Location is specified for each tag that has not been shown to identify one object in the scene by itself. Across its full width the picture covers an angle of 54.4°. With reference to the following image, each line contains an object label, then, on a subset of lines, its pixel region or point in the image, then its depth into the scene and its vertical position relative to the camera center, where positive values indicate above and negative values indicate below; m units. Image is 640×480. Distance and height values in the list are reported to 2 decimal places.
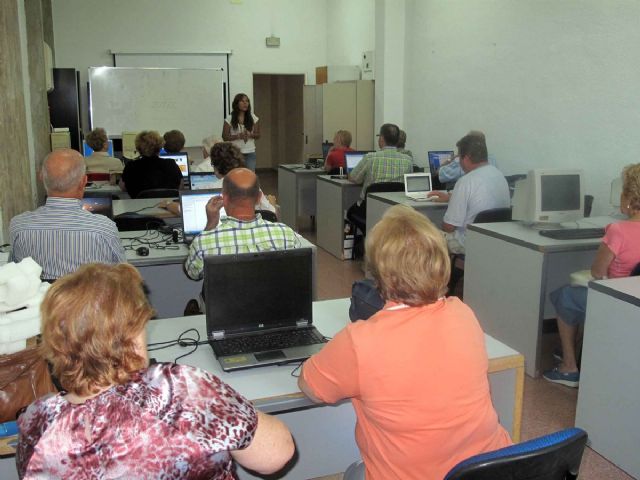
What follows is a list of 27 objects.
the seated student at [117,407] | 1.09 -0.50
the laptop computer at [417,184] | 5.46 -0.50
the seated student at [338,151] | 7.07 -0.29
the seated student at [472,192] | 4.47 -0.47
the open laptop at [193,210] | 3.77 -0.51
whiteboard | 9.86 +0.39
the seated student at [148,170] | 5.63 -0.40
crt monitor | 3.84 -0.43
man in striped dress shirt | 2.71 -0.46
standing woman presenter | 7.66 -0.05
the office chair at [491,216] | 4.33 -0.62
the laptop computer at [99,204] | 3.90 -0.50
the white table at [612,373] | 2.57 -1.05
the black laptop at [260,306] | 1.98 -0.59
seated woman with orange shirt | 1.48 -0.58
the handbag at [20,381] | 1.55 -0.64
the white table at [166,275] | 3.58 -0.91
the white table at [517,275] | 3.53 -0.90
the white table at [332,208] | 6.32 -0.85
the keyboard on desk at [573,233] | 3.62 -0.62
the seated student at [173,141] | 6.27 -0.16
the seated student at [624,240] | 2.95 -0.53
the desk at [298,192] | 7.40 -0.79
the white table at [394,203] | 5.20 -0.67
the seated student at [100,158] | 6.41 -0.35
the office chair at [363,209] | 5.76 -0.80
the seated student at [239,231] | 2.68 -0.46
